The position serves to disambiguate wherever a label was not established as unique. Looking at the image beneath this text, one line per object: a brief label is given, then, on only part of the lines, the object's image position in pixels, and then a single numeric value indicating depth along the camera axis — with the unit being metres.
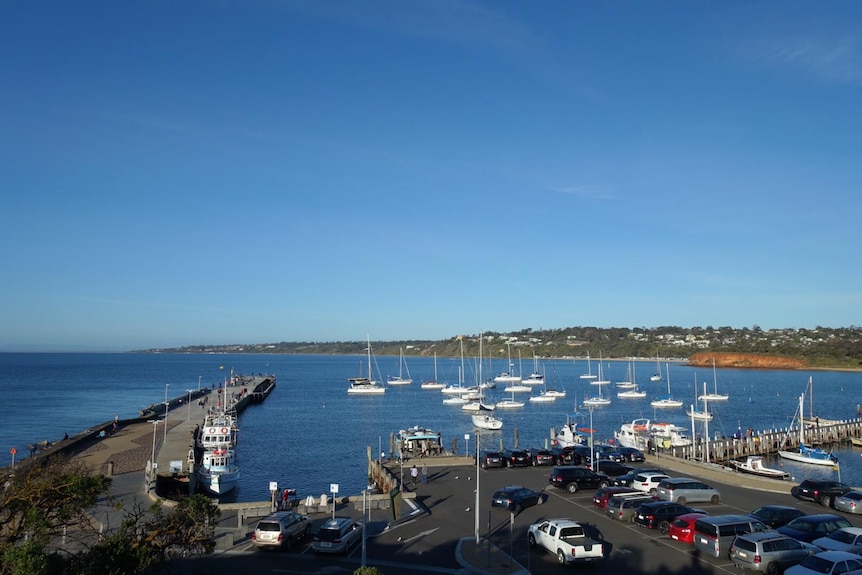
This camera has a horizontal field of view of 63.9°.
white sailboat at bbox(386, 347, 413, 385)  180.00
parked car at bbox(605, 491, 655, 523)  28.25
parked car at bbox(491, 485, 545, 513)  30.59
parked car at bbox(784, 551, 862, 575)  19.28
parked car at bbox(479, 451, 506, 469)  42.75
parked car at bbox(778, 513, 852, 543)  24.67
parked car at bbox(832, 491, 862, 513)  30.14
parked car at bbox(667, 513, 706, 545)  24.64
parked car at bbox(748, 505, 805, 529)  26.95
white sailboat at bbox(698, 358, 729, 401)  126.34
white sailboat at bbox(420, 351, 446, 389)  164.06
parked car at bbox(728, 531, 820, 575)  21.27
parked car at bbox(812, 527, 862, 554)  22.22
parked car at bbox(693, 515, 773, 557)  23.12
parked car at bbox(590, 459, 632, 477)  40.38
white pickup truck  22.33
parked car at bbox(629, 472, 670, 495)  33.75
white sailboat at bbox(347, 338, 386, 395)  146.88
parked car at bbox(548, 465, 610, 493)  34.97
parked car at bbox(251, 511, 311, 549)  24.05
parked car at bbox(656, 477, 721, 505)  31.48
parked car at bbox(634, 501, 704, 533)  26.59
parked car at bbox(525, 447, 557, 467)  44.06
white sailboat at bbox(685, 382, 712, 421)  100.06
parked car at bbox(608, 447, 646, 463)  45.12
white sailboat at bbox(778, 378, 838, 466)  59.29
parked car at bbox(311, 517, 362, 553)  23.69
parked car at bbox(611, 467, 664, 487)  35.81
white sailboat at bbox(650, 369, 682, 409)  122.72
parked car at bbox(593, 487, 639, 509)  30.30
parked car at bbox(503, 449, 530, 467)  43.34
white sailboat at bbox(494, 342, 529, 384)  184.00
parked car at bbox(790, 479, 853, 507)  31.66
